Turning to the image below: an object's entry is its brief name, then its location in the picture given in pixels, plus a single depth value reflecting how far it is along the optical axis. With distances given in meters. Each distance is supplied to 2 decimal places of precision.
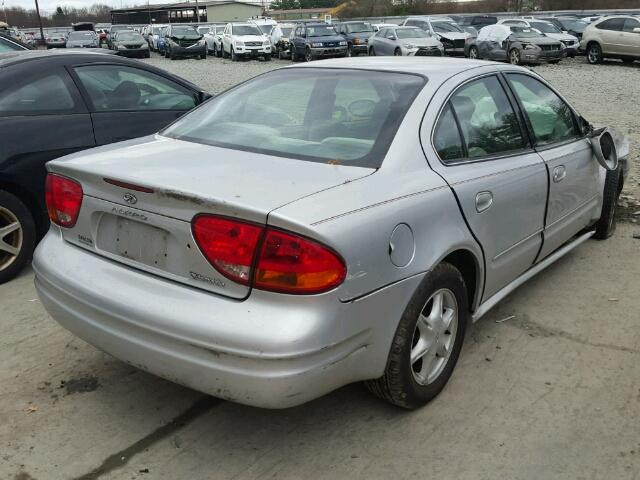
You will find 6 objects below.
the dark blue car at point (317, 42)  27.27
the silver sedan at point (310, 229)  2.42
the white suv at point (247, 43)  30.52
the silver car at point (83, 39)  38.72
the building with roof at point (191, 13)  81.06
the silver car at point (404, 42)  22.80
